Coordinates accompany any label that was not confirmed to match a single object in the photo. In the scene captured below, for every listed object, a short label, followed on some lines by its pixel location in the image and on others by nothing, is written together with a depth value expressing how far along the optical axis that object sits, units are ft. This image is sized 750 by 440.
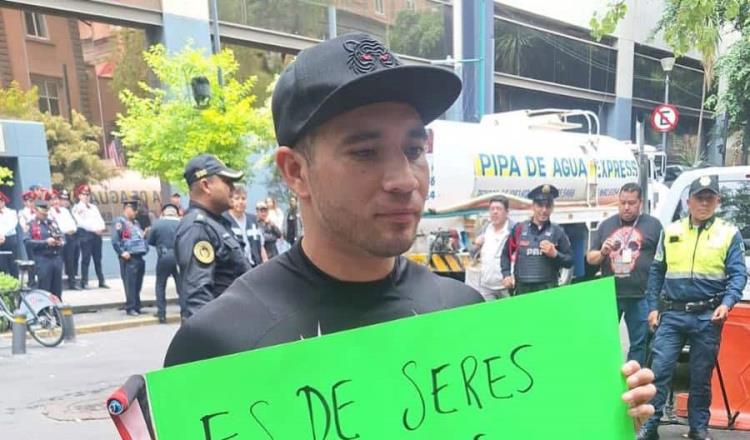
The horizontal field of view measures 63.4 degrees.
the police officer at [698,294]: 13.91
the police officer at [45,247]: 31.65
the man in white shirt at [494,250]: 23.02
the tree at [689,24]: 14.65
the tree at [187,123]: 36.86
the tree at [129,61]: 46.24
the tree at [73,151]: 43.45
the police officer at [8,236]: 34.83
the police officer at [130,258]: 33.32
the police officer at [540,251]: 20.77
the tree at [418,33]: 62.69
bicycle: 26.61
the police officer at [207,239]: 12.64
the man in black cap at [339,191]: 3.65
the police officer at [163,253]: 30.68
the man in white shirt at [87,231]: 39.37
